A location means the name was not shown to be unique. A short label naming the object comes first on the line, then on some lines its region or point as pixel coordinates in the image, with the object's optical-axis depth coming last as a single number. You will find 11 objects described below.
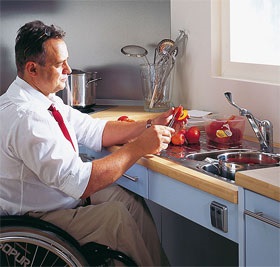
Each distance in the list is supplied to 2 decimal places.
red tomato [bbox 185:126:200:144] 2.55
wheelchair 2.06
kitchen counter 1.73
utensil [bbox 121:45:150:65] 3.31
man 2.16
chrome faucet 2.40
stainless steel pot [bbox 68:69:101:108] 3.35
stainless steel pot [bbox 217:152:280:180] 2.14
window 2.66
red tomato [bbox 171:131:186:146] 2.53
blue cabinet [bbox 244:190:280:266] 1.71
